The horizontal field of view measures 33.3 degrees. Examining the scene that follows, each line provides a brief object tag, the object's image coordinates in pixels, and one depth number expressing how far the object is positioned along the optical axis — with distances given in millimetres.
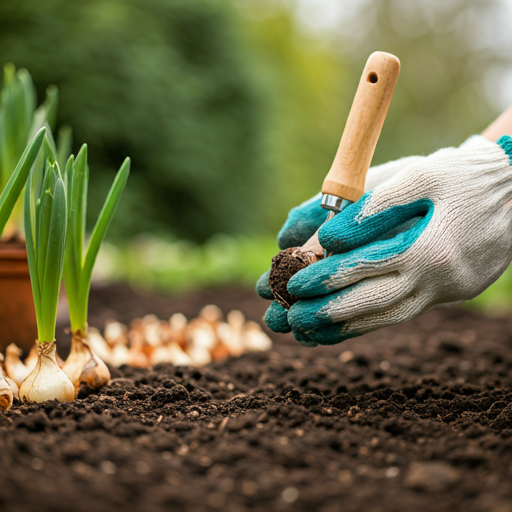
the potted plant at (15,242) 848
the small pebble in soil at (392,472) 558
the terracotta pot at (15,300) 845
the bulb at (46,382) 679
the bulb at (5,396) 663
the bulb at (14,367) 745
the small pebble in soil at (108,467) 553
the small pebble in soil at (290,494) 530
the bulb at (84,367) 718
